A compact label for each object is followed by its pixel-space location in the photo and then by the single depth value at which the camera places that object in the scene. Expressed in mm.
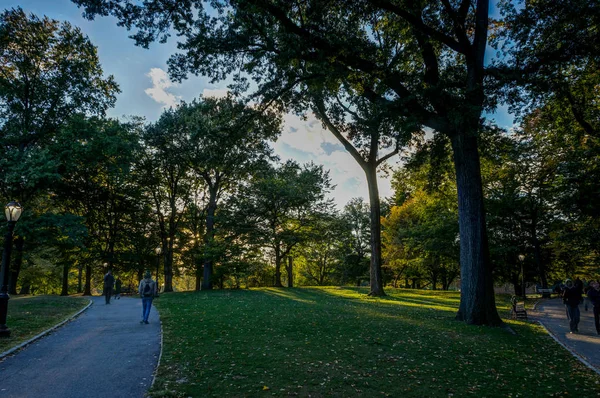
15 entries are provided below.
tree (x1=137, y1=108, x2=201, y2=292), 30469
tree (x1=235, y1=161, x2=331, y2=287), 32562
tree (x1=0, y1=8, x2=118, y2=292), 21312
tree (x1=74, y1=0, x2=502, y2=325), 10805
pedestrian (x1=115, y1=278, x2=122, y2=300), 24000
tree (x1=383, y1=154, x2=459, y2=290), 17297
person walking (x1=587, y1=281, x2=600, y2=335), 11202
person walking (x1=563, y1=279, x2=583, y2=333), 11055
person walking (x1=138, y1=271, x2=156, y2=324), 11500
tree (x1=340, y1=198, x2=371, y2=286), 49125
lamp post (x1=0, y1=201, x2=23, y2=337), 9039
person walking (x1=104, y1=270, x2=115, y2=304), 18766
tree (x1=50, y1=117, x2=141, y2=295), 23578
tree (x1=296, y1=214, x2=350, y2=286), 34375
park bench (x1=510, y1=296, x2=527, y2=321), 13844
